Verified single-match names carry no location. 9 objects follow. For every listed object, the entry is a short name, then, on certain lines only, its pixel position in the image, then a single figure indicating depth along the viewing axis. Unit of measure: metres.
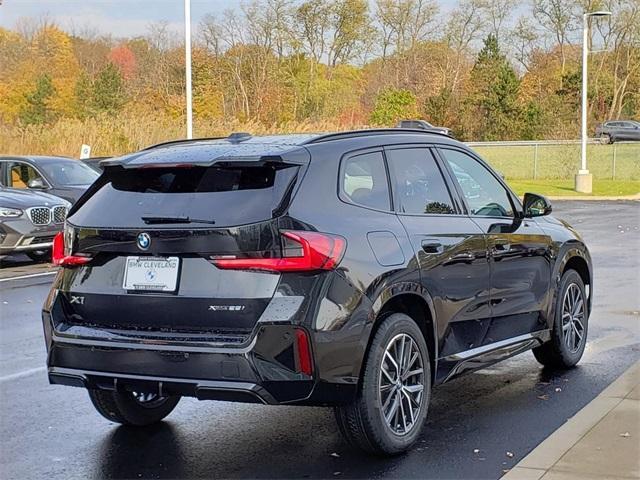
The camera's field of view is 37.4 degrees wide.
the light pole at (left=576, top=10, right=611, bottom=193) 32.31
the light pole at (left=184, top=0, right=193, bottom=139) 26.73
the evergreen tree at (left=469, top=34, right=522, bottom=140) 56.03
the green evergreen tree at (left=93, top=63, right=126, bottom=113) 49.53
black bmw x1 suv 4.64
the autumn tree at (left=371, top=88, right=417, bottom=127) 54.31
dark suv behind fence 56.59
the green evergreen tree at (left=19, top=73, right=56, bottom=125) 52.16
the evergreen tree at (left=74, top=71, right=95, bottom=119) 50.62
